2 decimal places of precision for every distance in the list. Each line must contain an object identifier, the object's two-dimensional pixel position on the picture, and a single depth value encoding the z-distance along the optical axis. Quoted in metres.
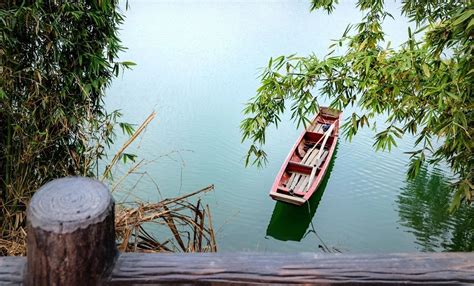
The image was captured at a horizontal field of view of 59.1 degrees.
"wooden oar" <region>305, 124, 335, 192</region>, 4.59
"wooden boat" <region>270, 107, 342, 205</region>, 4.34
